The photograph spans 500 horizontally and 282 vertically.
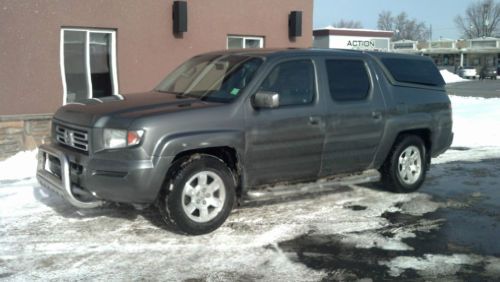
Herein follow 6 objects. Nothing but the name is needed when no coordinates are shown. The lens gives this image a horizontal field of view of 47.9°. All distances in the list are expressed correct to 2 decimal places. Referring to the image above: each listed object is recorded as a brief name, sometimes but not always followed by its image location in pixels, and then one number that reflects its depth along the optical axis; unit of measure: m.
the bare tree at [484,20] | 107.88
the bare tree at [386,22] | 126.56
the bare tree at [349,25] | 126.99
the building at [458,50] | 69.25
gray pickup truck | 5.13
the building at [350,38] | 28.77
